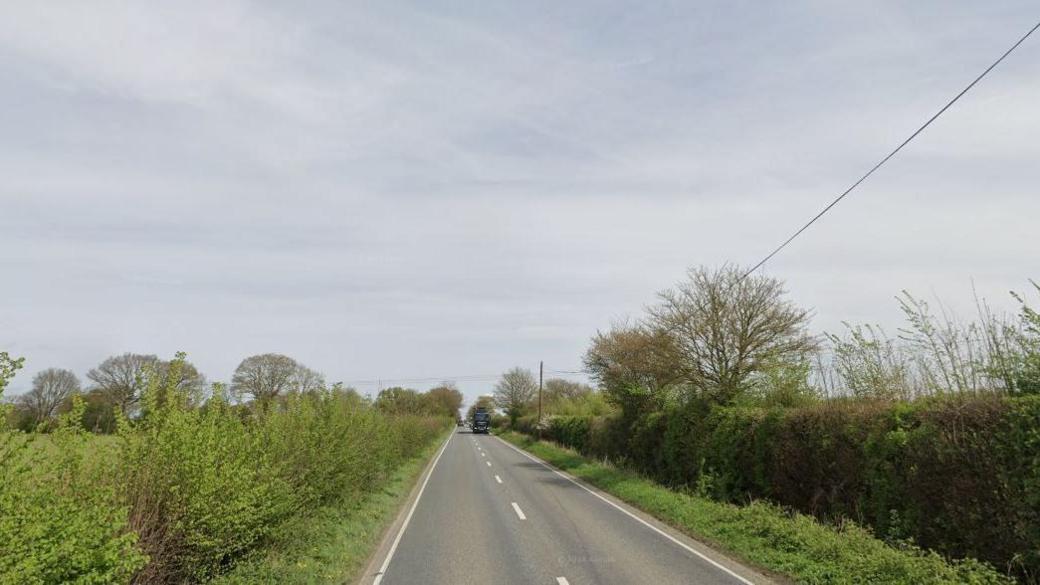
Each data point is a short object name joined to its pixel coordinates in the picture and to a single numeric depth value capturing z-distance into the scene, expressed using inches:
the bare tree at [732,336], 829.8
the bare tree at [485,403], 5339.6
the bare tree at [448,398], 4826.3
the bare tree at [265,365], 2231.8
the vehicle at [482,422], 3693.4
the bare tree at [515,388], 3919.3
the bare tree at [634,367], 926.4
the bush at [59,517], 165.0
